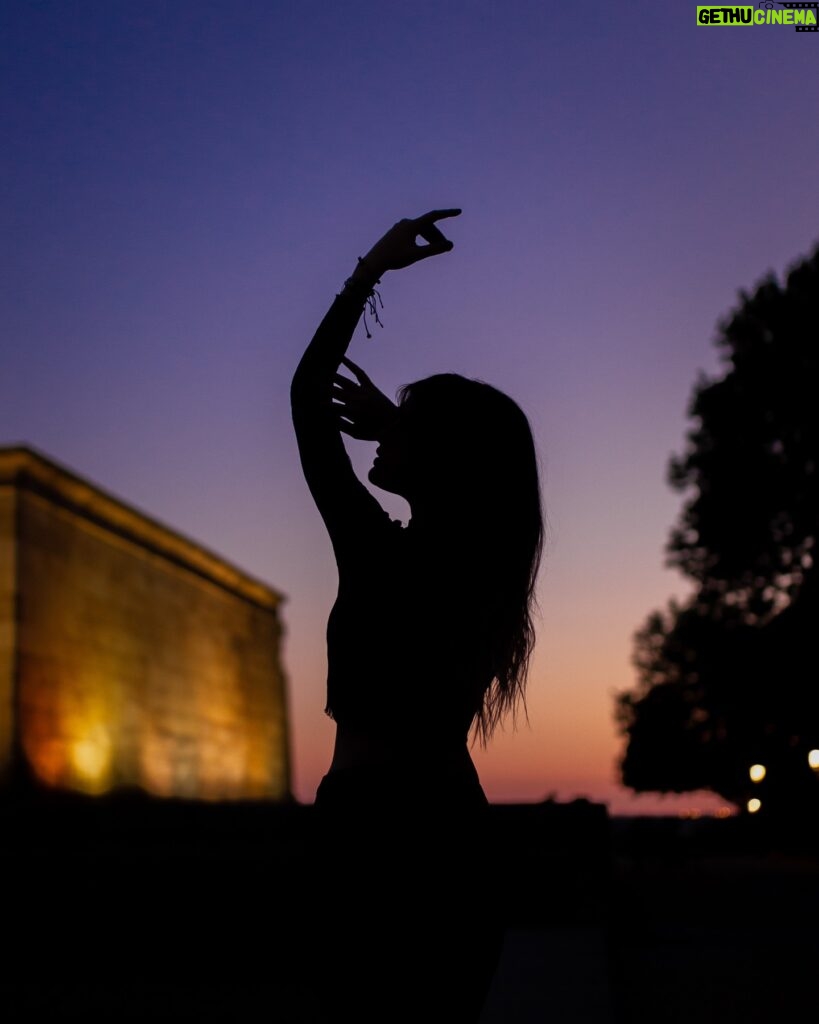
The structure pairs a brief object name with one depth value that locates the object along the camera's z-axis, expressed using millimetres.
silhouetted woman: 1674
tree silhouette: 27625
